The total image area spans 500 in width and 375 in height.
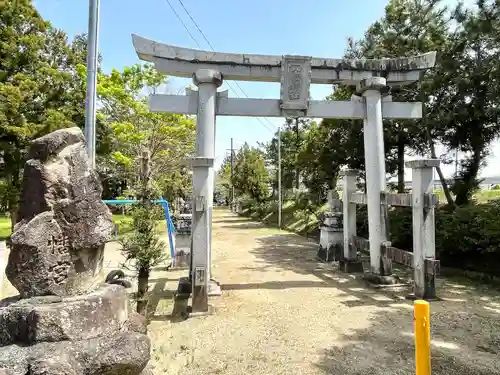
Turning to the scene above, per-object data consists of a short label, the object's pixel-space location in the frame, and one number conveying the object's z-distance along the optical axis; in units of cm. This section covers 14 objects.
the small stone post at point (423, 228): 557
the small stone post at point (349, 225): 778
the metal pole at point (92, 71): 512
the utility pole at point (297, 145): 2144
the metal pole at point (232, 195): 3506
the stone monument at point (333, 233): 891
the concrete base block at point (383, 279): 635
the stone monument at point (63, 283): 245
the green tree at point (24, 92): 1069
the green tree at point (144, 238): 459
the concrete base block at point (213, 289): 596
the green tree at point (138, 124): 1366
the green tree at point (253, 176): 2277
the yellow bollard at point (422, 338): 222
